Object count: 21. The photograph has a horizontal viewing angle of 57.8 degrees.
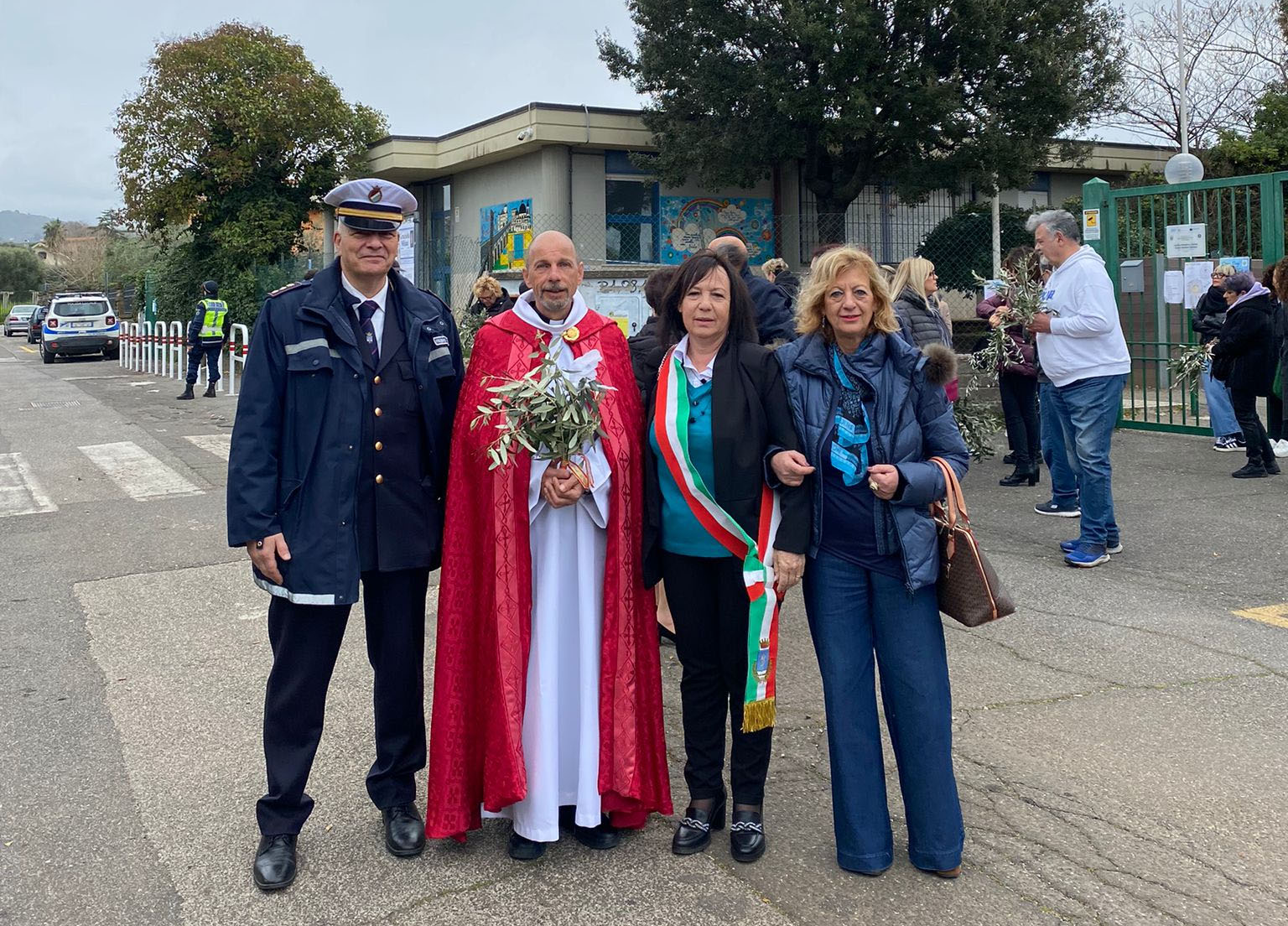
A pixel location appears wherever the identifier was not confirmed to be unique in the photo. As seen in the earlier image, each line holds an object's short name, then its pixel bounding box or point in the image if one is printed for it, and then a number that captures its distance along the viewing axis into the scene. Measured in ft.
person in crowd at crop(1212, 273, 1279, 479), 32.30
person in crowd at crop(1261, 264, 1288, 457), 30.66
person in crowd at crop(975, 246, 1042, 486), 33.22
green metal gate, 36.88
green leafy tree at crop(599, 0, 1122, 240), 68.49
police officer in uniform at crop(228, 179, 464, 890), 11.76
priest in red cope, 12.00
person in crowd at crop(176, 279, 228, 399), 62.80
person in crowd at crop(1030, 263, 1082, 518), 27.94
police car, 103.60
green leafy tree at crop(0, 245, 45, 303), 315.99
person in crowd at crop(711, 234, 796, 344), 18.26
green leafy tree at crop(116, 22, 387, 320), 88.12
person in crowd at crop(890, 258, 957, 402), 23.38
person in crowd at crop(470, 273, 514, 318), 36.60
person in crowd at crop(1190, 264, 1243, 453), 35.60
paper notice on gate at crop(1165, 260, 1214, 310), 37.81
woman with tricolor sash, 11.81
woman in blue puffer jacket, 11.50
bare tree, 95.76
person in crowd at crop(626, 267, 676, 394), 13.26
